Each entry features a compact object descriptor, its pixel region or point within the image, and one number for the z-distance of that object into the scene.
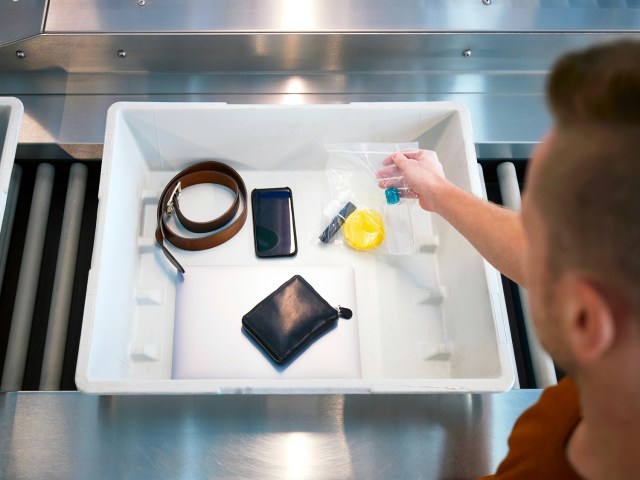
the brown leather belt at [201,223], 0.93
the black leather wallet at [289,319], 0.85
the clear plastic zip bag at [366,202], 0.96
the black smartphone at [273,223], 0.96
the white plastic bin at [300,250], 0.82
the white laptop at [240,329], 0.85
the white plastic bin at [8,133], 0.79
